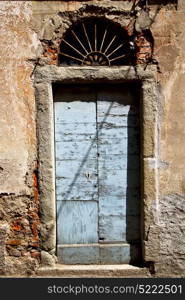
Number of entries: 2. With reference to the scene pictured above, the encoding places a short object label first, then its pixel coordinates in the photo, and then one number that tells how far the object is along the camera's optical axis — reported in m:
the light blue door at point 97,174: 4.68
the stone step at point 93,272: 4.55
